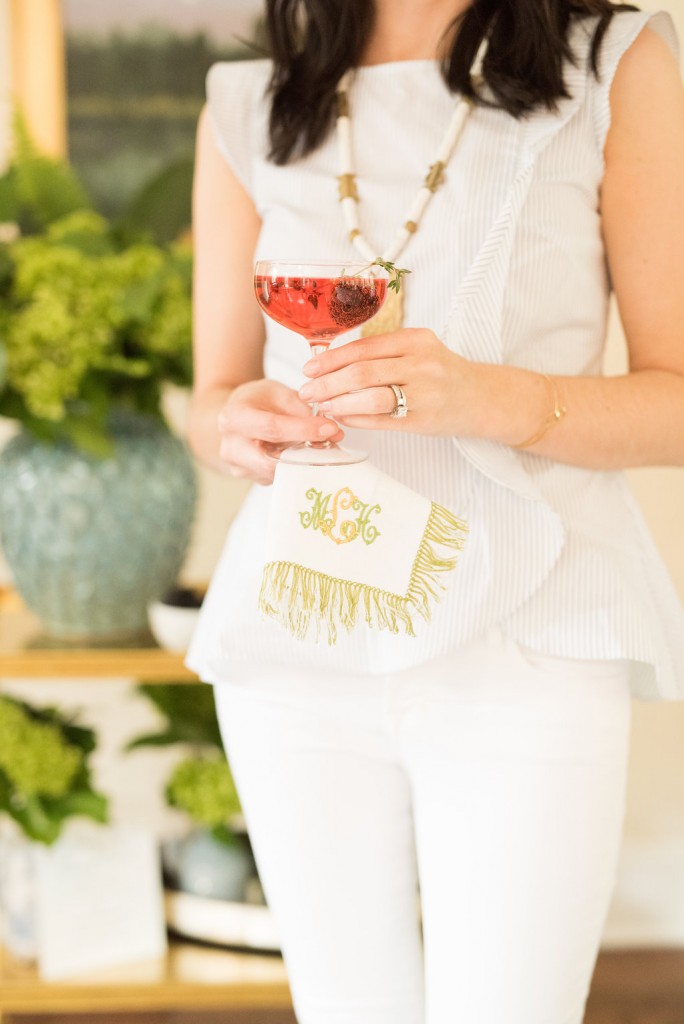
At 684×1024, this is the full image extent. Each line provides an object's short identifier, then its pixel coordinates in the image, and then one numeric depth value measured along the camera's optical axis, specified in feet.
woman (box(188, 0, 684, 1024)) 3.36
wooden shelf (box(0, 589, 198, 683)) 5.78
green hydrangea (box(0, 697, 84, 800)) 6.27
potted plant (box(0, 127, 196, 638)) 5.47
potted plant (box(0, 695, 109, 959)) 6.28
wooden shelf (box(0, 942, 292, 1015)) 6.31
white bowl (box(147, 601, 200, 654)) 5.70
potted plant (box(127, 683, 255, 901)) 6.60
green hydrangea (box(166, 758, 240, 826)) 6.58
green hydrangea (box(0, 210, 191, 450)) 5.44
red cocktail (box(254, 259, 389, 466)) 2.84
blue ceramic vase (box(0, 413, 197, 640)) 5.74
